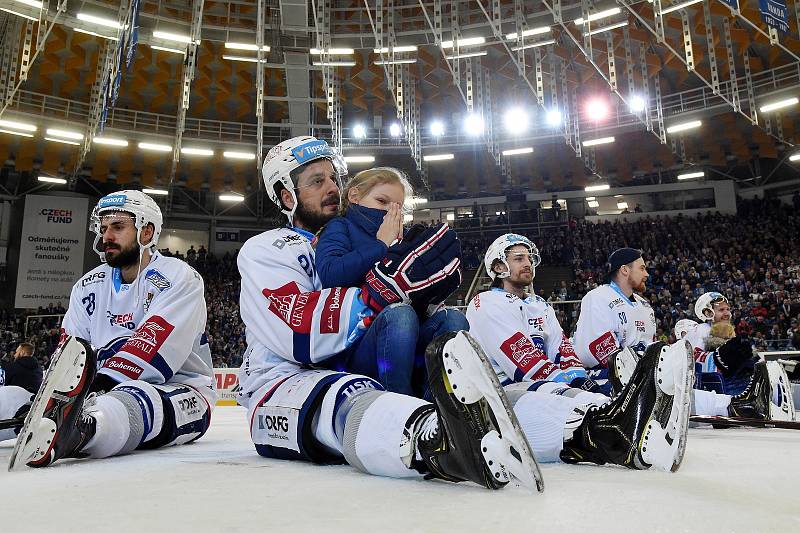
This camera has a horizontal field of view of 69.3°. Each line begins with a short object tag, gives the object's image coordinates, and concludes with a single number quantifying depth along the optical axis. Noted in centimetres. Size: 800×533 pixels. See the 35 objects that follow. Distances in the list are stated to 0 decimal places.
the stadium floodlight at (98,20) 1267
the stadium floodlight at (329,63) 1252
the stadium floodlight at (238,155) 1881
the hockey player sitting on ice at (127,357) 182
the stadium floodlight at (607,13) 1289
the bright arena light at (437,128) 1909
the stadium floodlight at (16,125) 1565
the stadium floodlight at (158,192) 2155
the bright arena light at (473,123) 1440
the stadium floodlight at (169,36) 1311
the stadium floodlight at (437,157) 2012
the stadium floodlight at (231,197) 2358
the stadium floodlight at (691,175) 2162
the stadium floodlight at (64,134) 1647
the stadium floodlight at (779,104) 1536
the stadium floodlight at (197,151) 1853
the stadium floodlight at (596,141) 1797
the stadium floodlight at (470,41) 1398
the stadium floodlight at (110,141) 1730
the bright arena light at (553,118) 1720
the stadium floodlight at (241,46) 1434
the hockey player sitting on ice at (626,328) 423
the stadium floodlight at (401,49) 1479
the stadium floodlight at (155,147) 1783
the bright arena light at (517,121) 1845
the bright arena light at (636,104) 1474
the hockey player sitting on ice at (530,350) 161
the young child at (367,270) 174
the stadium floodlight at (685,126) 1736
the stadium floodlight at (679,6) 1176
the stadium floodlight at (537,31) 1341
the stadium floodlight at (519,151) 1926
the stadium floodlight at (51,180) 1967
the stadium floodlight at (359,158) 1931
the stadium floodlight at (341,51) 1487
